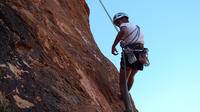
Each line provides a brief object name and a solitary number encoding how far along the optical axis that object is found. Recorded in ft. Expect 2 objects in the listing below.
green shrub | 10.83
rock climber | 19.81
